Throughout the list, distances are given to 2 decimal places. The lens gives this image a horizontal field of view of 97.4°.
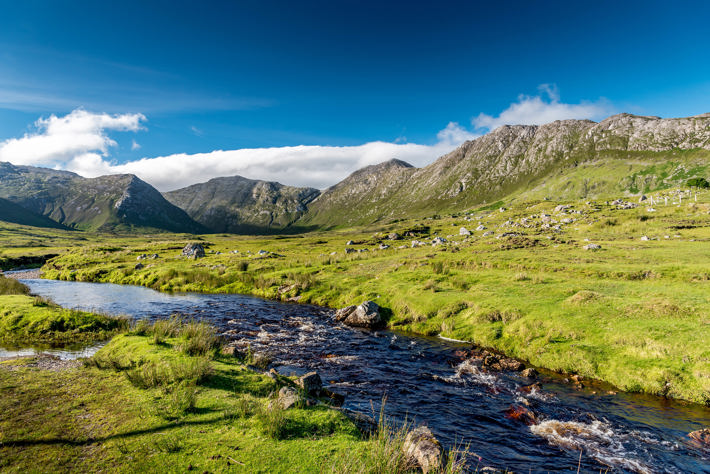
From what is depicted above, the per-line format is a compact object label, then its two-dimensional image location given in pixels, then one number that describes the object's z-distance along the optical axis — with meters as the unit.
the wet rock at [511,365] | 19.66
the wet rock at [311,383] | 13.85
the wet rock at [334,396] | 14.30
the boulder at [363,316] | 30.20
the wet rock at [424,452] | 7.95
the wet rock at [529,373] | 18.61
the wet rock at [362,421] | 10.76
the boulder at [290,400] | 10.84
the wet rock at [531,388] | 16.81
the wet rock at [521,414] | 13.97
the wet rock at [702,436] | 12.30
